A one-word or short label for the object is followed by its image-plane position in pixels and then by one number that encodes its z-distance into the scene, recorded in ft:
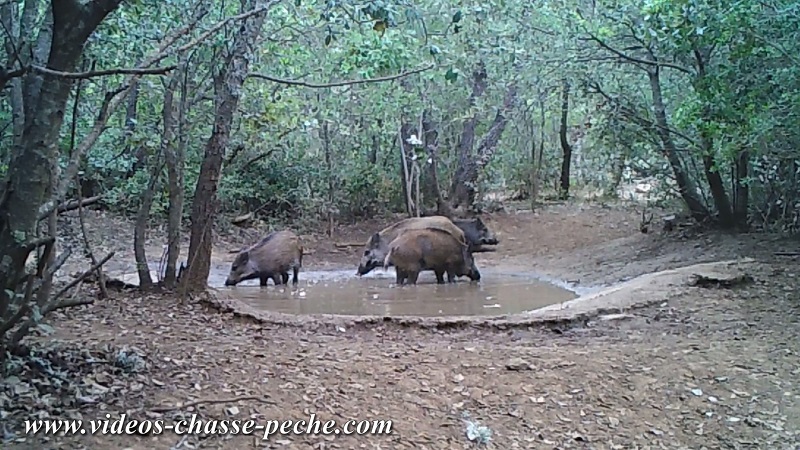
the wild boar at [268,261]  43.33
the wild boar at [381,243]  48.85
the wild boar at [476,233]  56.13
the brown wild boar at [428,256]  44.11
